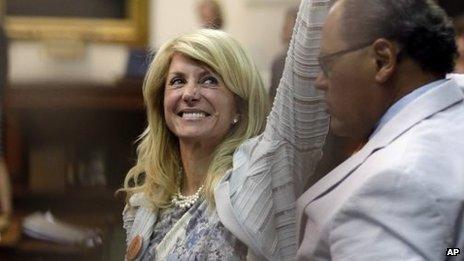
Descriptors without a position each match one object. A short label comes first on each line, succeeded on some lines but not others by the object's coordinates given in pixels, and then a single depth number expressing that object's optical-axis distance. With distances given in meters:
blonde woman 3.26
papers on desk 4.66
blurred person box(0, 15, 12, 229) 6.25
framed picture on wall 7.37
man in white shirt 2.43
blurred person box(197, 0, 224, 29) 6.39
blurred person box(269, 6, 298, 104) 4.18
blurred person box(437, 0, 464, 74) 5.79
